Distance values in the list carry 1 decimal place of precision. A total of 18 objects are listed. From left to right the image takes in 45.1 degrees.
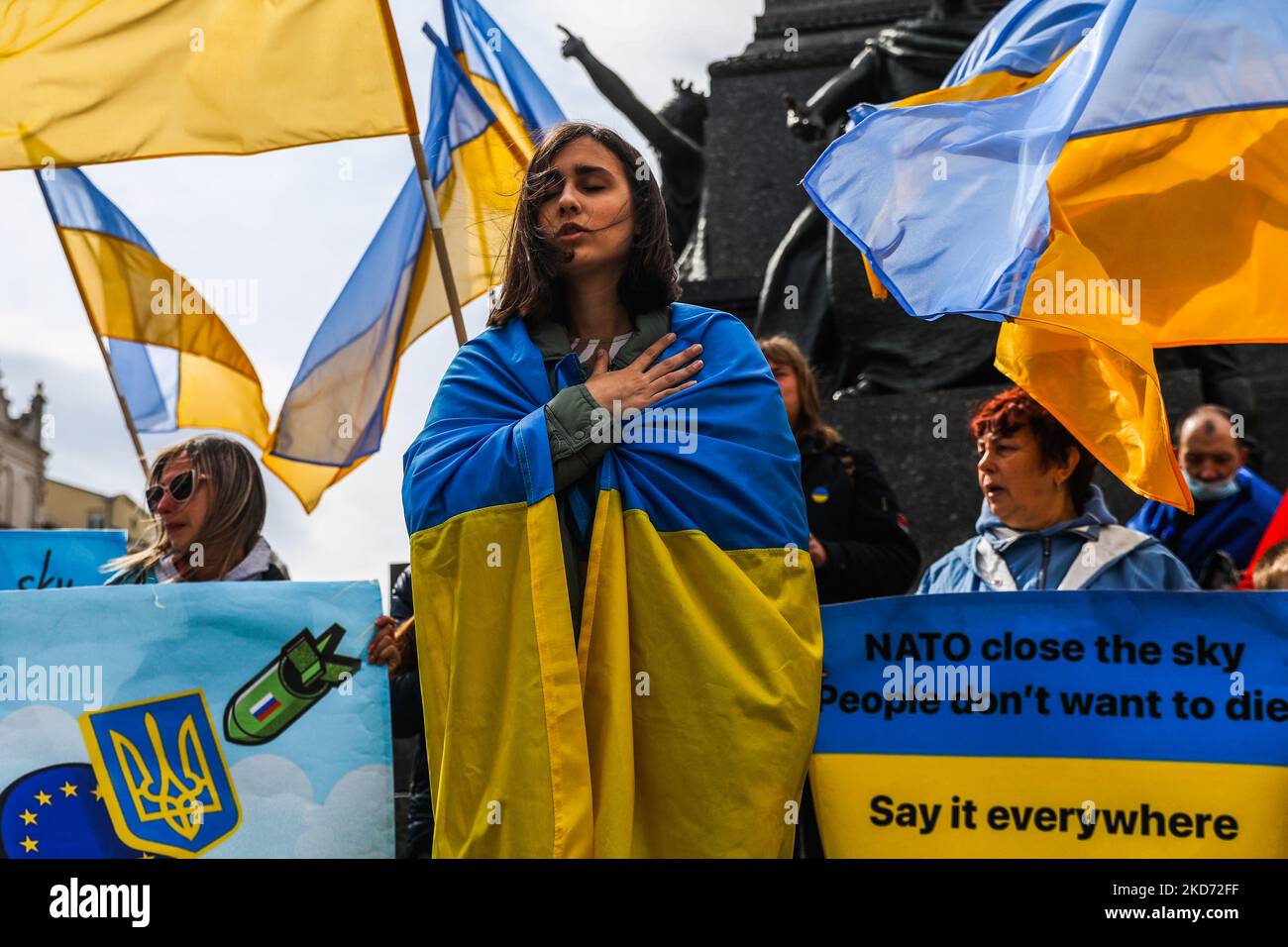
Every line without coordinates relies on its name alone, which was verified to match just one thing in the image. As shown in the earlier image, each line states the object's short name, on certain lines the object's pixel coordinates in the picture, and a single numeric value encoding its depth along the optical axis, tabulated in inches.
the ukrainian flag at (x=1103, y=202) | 149.3
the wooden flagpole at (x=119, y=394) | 260.5
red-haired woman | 172.6
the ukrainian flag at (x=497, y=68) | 269.6
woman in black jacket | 178.4
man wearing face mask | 222.5
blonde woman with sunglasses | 179.3
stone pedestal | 353.1
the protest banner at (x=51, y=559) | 210.5
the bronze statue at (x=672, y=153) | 382.6
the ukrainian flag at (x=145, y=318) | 274.2
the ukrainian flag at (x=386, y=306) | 260.1
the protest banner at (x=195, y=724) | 164.1
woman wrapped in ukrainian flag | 113.9
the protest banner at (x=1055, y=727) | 149.0
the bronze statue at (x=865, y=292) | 284.0
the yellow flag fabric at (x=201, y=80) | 227.3
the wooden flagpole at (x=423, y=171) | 221.5
